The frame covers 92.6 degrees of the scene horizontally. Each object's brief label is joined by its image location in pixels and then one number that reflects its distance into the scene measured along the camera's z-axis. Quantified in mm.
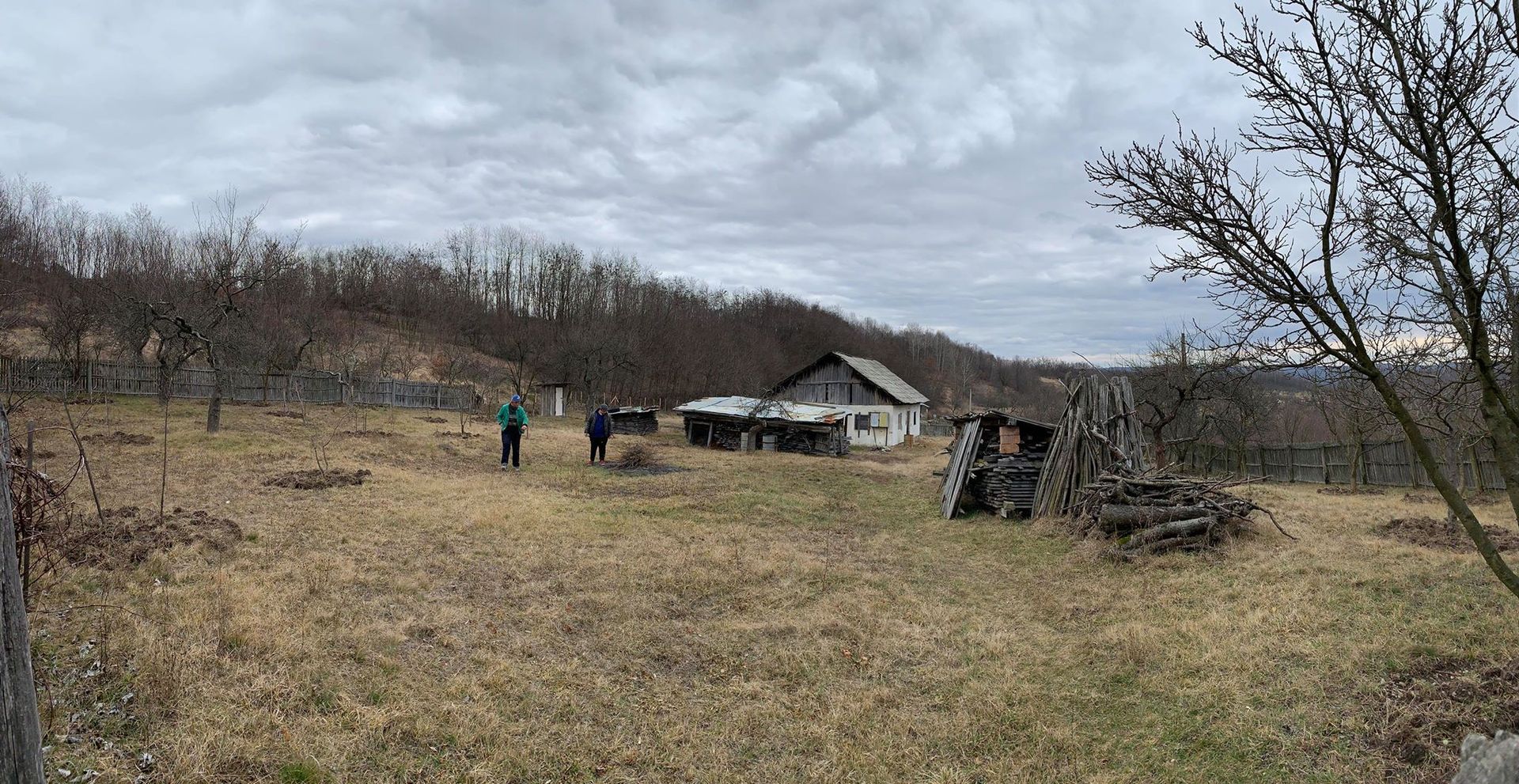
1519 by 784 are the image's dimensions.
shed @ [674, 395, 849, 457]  27766
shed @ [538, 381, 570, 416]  42562
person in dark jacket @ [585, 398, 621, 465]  20062
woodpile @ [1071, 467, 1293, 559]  9773
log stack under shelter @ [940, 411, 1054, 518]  14148
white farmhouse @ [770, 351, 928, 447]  39406
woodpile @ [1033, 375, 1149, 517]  12688
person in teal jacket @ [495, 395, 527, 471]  17562
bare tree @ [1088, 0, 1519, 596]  3434
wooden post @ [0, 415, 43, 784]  2016
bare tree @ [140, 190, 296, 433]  19531
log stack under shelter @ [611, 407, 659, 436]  32688
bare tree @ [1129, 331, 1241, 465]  18172
